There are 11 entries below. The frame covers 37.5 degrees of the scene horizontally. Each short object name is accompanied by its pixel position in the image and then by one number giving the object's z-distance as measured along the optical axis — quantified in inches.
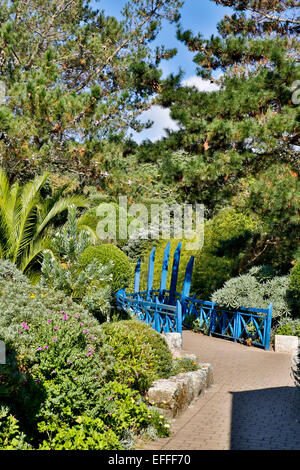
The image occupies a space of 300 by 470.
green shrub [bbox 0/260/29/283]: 303.9
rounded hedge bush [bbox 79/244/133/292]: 513.0
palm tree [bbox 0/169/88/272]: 388.2
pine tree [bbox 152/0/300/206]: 407.8
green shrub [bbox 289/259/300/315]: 394.7
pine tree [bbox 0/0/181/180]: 387.9
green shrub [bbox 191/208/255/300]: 502.0
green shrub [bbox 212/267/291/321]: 423.2
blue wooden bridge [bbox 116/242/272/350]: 404.7
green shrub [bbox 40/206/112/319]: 310.7
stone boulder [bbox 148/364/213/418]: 202.1
